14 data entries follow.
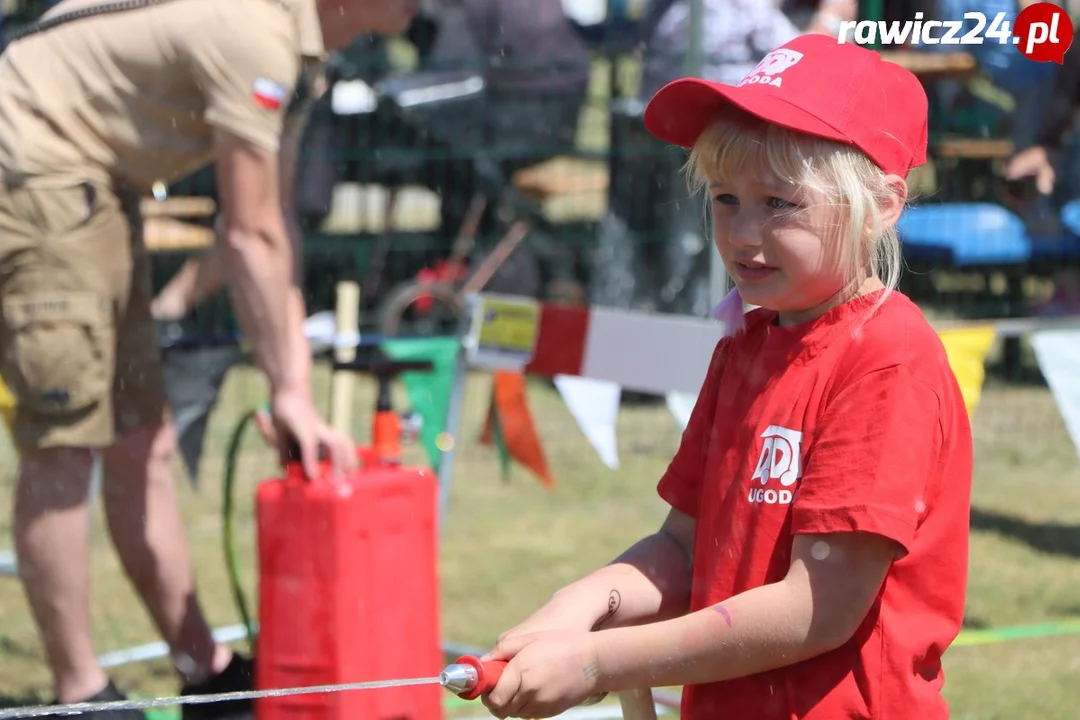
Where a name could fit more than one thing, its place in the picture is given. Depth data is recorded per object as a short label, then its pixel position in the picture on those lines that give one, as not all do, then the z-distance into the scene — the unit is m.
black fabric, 9.81
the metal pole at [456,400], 9.62
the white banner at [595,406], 9.59
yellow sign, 9.33
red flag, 10.27
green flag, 9.67
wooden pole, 7.59
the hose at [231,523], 7.52
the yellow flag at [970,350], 8.87
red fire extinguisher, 6.16
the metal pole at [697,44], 11.02
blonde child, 3.50
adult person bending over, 6.42
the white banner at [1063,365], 9.40
